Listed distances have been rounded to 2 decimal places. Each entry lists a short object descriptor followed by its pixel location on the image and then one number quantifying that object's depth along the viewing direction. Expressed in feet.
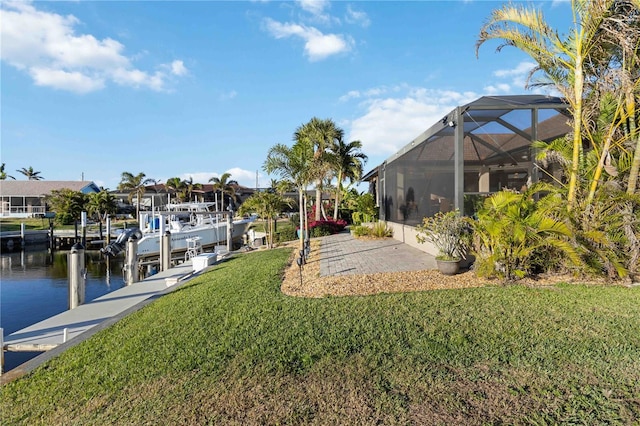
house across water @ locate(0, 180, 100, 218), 144.15
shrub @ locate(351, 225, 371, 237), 52.16
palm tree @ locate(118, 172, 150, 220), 157.48
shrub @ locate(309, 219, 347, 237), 60.95
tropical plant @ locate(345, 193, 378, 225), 65.41
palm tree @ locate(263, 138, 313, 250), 44.88
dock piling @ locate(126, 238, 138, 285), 40.71
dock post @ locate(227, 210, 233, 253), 59.04
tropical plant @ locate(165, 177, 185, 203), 157.38
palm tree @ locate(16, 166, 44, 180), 222.69
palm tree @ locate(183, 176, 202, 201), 160.56
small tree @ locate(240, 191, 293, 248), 51.31
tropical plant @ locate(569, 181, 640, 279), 20.44
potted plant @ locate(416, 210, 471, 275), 23.67
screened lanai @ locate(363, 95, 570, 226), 27.32
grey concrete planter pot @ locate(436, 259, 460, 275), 23.45
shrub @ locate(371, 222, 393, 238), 50.98
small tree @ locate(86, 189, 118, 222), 102.42
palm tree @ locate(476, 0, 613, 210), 20.57
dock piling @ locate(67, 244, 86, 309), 28.53
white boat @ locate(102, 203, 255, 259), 61.05
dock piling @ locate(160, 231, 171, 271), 46.47
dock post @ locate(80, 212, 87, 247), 86.07
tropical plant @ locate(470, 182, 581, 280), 19.89
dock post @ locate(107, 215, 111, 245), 84.75
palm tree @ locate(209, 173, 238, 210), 166.91
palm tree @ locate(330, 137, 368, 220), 82.53
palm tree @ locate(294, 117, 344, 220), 76.69
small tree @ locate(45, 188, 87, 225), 99.25
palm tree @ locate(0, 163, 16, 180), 189.77
